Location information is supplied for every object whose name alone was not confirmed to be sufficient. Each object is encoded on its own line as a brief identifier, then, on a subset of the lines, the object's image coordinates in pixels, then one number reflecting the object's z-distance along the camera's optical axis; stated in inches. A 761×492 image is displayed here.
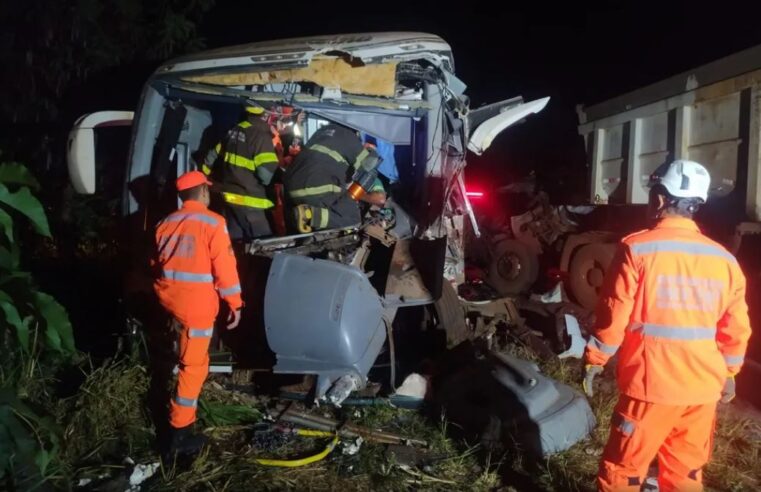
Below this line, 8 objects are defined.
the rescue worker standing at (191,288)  122.3
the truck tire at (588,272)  227.5
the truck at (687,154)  166.7
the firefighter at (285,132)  166.6
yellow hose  119.9
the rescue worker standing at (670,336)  86.8
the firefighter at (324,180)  153.3
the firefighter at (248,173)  161.9
